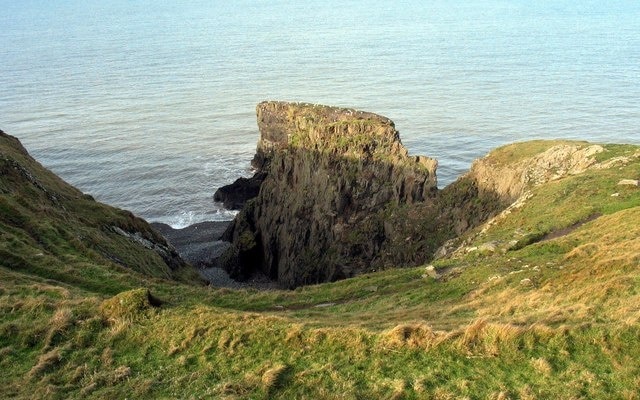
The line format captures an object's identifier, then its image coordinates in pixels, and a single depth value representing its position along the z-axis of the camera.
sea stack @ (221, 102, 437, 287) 66.56
